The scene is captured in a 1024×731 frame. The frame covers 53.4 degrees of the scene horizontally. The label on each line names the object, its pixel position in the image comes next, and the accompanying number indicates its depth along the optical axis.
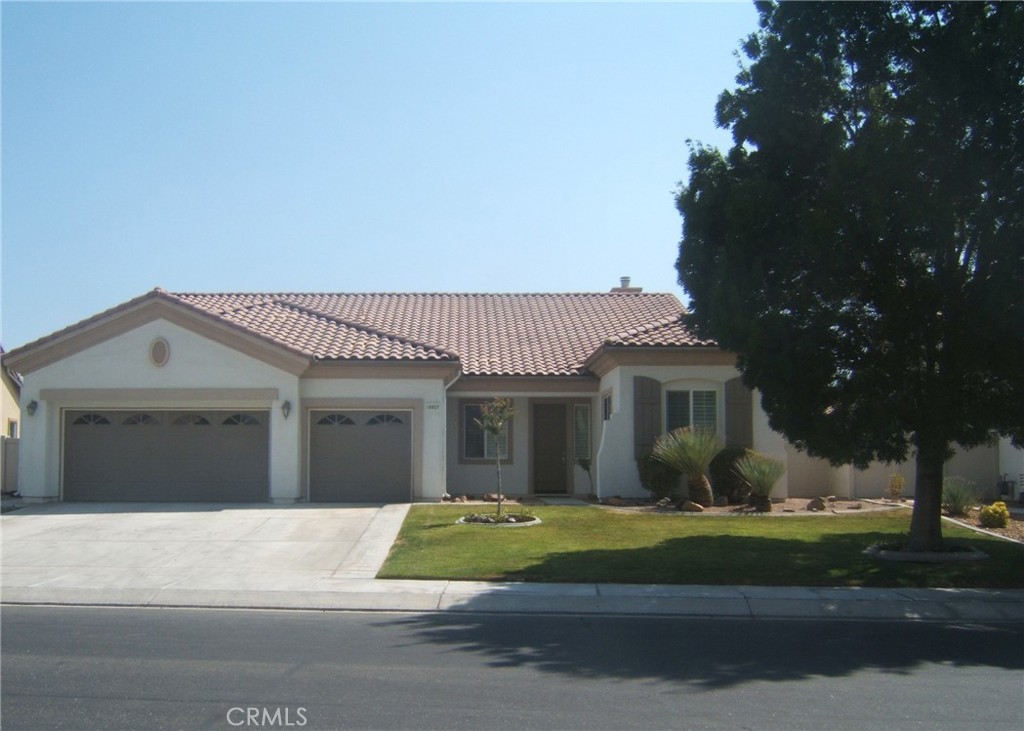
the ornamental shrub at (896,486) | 22.70
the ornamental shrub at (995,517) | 17.83
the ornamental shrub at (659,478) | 21.48
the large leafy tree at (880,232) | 12.80
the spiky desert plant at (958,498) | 19.55
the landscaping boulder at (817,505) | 20.99
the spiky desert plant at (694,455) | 20.66
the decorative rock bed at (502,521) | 18.08
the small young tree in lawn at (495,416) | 19.00
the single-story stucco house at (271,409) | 21.88
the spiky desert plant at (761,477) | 20.56
